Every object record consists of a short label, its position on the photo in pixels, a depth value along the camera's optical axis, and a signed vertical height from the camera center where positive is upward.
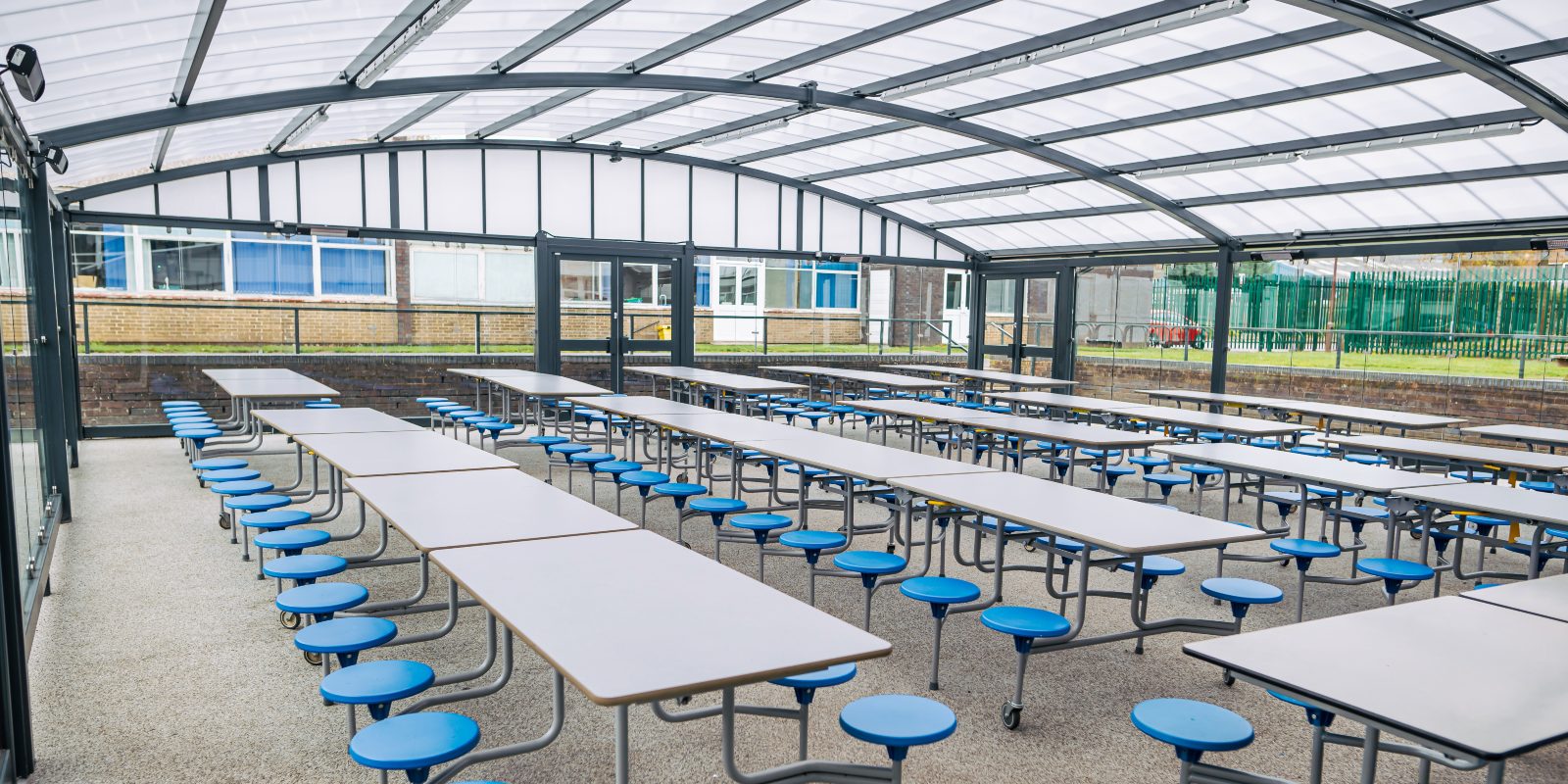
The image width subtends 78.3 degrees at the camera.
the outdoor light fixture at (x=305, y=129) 8.34 +1.48
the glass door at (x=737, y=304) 12.85 -0.06
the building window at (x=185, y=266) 10.11 +0.27
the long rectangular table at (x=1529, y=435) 6.18 -0.81
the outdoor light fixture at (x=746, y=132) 9.49 +1.73
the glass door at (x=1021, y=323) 13.10 -0.28
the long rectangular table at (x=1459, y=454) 5.02 -0.80
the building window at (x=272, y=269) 10.49 +0.25
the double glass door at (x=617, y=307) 11.71 -0.12
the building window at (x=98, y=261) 9.61 +0.29
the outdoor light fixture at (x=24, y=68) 3.95 +0.90
